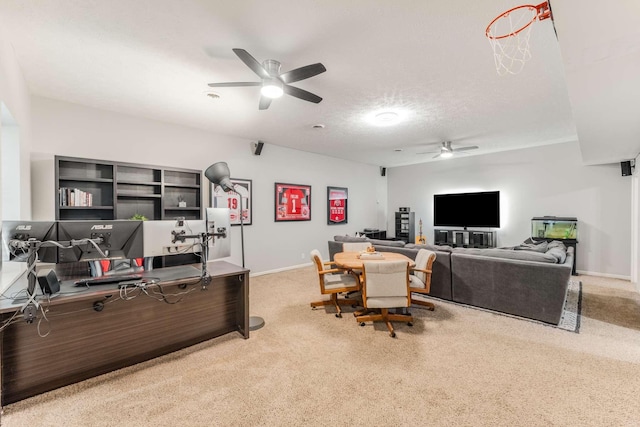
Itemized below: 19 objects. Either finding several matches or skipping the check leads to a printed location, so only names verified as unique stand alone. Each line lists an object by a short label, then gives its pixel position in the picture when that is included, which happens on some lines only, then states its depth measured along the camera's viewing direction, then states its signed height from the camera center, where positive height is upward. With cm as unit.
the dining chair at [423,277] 326 -81
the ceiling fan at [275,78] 224 +120
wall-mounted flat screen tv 632 +8
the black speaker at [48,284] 188 -48
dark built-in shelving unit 347 +35
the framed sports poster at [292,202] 578 +24
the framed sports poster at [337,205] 685 +20
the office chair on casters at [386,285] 289 -77
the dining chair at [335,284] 331 -88
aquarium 536 -31
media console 636 -62
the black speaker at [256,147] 530 +128
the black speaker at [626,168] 484 +79
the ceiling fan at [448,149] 533 +126
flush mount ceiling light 382 +138
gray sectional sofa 304 -81
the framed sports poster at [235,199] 479 +25
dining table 324 -61
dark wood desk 189 -94
